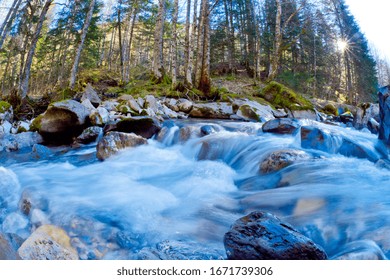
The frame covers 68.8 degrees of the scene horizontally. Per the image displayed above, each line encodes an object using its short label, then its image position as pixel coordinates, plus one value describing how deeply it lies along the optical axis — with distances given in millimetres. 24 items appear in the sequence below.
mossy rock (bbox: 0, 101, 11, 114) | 8428
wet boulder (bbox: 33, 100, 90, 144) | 7484
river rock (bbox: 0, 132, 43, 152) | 6859
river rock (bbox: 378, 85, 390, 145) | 6039
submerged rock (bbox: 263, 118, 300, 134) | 6852
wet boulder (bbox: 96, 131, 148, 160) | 5992
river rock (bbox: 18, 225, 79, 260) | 2201
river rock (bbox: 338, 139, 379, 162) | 5539
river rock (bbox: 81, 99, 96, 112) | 8575
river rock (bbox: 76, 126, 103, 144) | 7410
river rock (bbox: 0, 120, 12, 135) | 7432
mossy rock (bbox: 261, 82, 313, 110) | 12187
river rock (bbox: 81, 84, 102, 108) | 10016
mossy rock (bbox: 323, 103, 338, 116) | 14591
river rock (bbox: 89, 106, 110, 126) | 8070
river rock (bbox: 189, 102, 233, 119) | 10305
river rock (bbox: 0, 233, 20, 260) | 2038
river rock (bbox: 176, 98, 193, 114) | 10523
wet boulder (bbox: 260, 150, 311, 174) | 4594
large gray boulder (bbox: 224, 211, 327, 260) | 2004
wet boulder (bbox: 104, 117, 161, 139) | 7234
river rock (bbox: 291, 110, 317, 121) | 11641
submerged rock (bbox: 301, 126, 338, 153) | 5645
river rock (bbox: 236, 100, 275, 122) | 10102
